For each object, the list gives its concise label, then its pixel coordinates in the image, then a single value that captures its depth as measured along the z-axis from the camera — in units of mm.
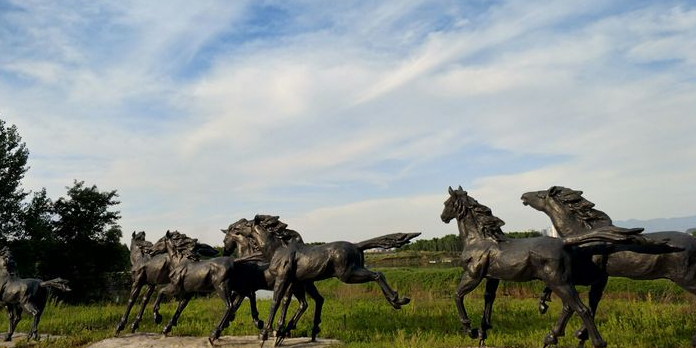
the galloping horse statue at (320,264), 7930
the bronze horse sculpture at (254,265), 8789
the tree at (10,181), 21531
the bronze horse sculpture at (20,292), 10250
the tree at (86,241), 22969
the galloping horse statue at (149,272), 10148
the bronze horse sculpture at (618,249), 6000
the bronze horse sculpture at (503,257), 5961
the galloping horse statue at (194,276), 8742
